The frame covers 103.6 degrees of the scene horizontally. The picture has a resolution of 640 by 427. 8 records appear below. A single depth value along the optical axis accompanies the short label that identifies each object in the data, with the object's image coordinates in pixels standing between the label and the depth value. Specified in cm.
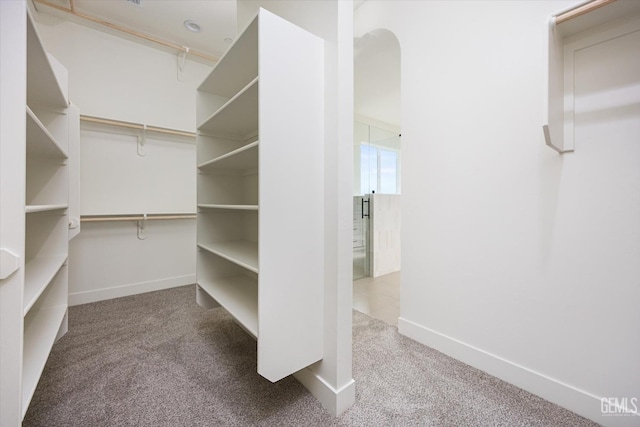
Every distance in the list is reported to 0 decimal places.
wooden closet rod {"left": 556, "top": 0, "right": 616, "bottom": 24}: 98
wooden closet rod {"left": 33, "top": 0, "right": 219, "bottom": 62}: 226
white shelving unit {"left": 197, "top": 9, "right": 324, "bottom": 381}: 110
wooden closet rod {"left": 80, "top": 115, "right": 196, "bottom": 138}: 245
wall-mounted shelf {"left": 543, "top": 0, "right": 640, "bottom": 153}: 105
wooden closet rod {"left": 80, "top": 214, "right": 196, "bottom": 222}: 249
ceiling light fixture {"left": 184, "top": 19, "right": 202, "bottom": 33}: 258
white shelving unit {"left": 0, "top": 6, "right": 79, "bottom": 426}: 76
